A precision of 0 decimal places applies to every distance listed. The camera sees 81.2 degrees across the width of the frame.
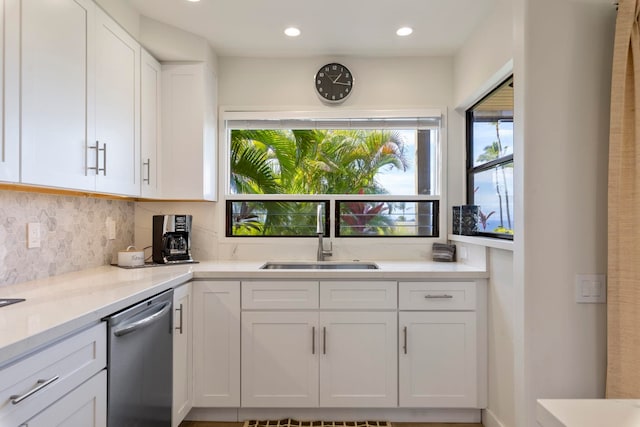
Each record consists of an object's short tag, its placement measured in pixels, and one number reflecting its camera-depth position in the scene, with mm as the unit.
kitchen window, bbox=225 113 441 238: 2891
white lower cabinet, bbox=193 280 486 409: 2229
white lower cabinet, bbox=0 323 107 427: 961
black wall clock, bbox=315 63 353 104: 2803
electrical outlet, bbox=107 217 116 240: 2447
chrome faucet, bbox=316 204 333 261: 2748
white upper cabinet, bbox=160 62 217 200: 2551
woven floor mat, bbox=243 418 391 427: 2255
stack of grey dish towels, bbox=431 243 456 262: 2699
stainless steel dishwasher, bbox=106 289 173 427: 1412
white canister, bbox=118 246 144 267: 2318
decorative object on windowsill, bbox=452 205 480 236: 2508
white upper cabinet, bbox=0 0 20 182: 1325
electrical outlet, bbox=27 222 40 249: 1800
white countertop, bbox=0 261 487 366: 1068
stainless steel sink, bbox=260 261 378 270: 2758
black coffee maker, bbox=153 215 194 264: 2506
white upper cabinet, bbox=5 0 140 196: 1416
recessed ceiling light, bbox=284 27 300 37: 2439
